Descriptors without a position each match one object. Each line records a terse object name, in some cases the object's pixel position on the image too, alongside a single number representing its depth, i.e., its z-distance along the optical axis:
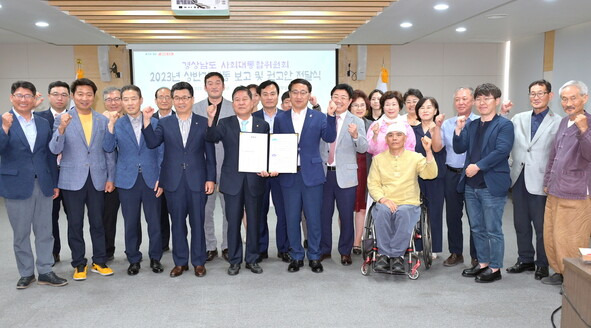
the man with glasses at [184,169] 4.04
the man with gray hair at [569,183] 3.62
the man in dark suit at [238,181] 4.07
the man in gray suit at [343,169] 4.32
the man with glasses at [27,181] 3.78
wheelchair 4.12
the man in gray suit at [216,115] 4.61
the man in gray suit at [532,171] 3.97
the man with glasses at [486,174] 3.95
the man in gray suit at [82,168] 3.99
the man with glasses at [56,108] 4.44
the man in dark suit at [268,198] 4.45
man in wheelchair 4.07
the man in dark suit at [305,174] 4.15
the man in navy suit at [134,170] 4.05
